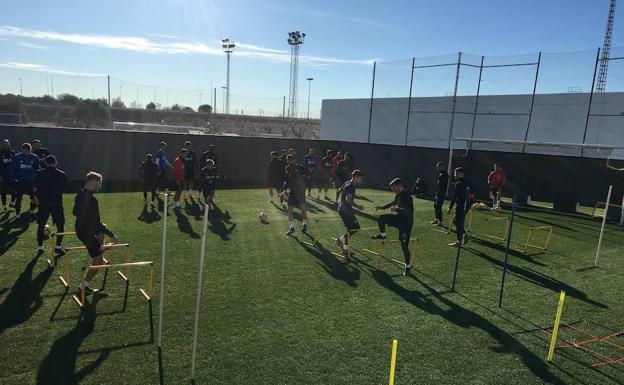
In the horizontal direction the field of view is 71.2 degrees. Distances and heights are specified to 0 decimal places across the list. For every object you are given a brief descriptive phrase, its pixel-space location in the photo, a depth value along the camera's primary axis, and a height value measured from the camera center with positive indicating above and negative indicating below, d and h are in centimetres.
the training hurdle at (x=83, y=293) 684 -298
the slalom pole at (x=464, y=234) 909 -249
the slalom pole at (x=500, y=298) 820 -299
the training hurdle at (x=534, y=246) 1270 -300
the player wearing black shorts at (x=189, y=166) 1584 -167
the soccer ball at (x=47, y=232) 1082 -305
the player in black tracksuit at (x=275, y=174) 1758 -192
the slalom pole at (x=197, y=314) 502 -229
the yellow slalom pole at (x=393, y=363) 357 -189
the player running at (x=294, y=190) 1252 -178
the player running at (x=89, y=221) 704 -174
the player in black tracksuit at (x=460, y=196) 1148 -154
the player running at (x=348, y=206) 1066 -182
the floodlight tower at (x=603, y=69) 2138 +402
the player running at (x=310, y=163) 1911 -150
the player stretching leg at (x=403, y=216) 977 -179
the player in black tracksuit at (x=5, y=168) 1292 -181
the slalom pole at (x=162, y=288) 527 -219
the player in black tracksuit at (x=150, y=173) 1515 -196
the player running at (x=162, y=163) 1631 -172
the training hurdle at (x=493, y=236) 1379 -302
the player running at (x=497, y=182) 1856 -167
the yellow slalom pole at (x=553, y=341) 598 -278
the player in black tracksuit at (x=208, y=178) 1460 -189
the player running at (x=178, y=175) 1531 -196
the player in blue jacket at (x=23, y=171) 1199 -174
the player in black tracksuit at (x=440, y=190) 1489 -177
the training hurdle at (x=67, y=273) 748 -303
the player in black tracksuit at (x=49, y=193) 922 -175
